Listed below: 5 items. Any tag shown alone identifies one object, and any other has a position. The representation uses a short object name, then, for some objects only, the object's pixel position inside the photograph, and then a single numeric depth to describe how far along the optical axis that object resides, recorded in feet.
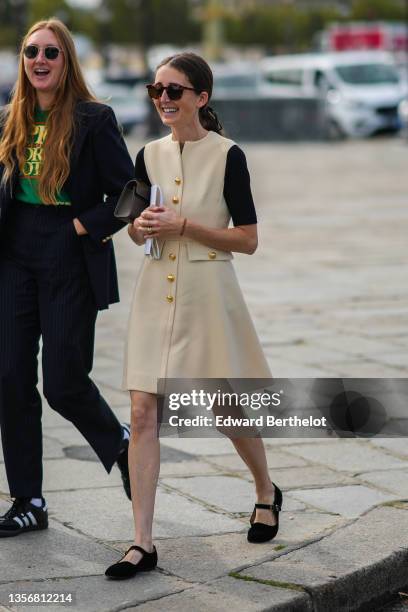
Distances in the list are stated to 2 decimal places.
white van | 104.42
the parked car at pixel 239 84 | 115.75
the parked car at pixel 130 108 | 120.98
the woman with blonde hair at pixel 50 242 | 15.11
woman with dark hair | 14.02
